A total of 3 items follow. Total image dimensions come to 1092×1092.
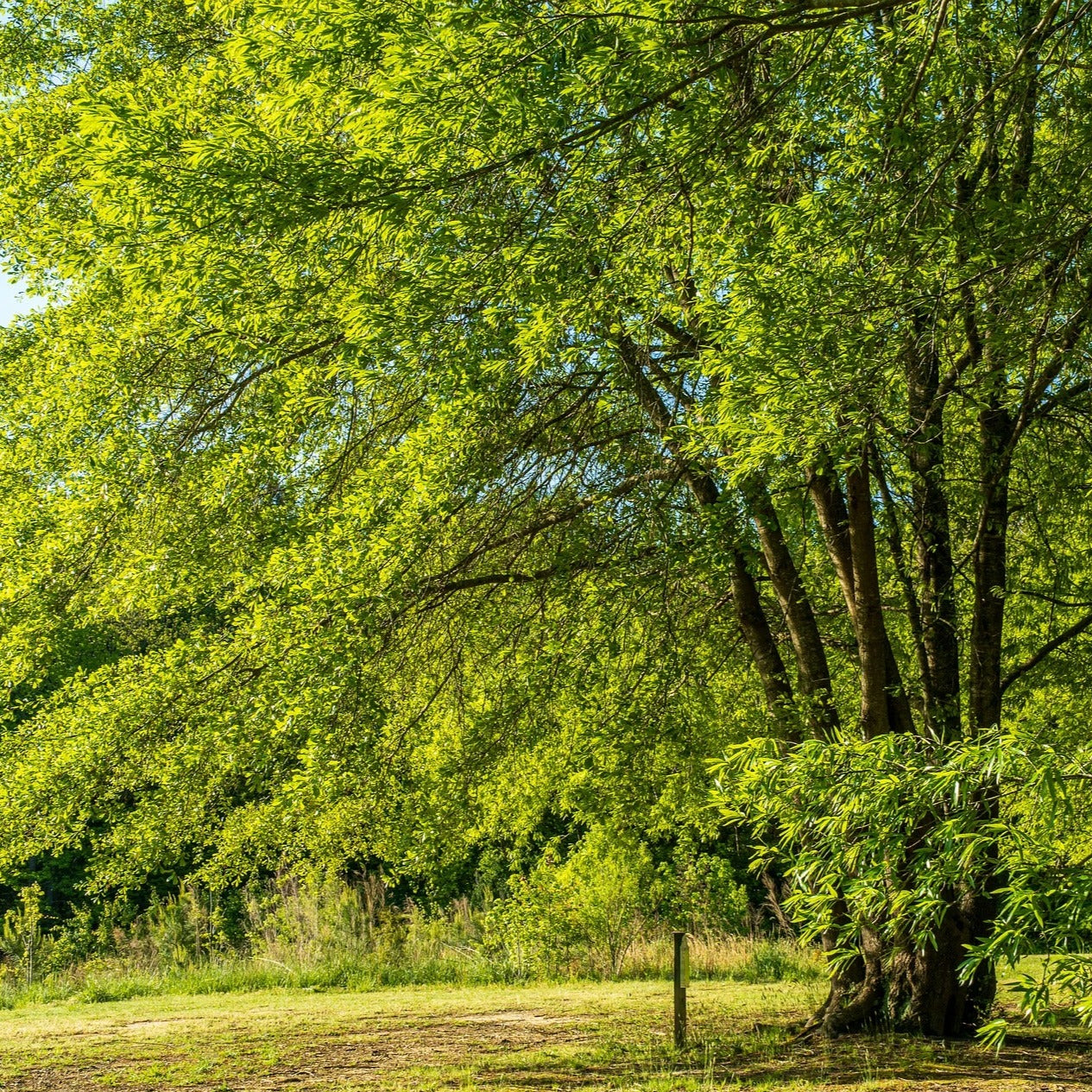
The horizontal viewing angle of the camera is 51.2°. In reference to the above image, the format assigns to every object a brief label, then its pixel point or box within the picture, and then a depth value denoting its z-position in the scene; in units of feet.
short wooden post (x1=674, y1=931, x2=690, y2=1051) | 24.93
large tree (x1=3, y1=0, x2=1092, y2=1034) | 13.41
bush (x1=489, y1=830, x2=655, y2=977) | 43.98
